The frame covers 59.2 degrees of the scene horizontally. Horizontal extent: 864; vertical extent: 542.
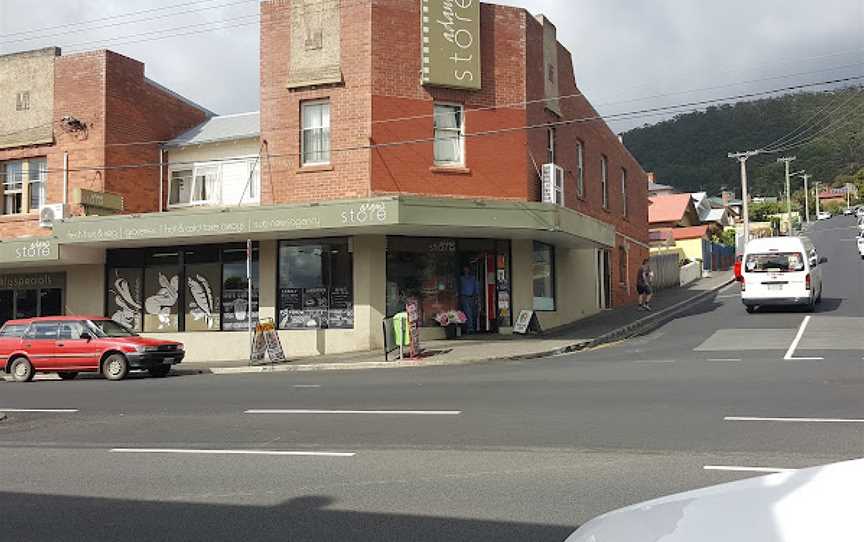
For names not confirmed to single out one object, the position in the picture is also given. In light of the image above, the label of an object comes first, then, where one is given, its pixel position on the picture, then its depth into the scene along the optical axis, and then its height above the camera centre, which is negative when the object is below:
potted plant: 20.78 -0.48
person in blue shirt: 21.36 +0.25
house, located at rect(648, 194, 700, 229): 54.29 +6.46
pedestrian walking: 26.08 +0.50
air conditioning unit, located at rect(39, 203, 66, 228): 22.45 +2.82
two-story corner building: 19.94 +2.94
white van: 22.30 +0.74
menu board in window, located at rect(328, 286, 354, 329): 20.17 -0.09
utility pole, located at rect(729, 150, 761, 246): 46.66 +8.17
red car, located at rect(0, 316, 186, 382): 17.39 -0.95
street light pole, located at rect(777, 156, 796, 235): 64.43 +9.00
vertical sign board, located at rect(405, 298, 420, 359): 17.69 -0.59
